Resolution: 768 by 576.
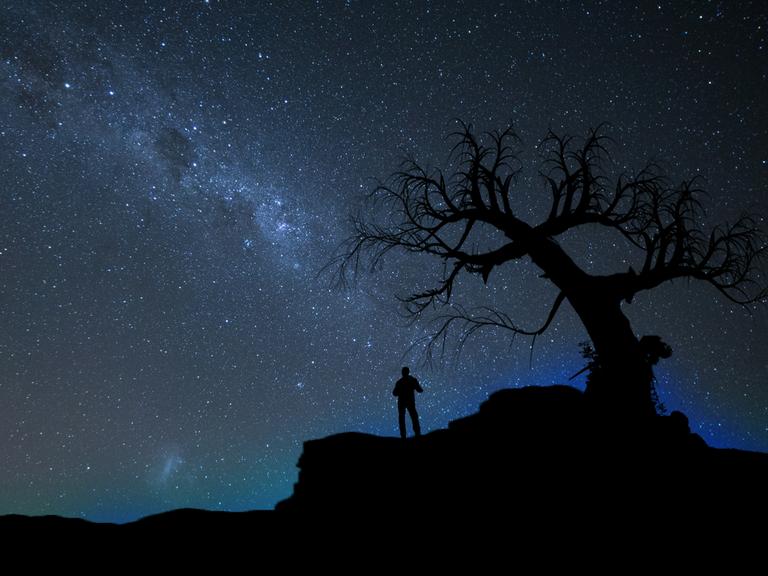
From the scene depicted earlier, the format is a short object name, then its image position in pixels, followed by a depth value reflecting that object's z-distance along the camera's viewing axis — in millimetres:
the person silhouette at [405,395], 10570
